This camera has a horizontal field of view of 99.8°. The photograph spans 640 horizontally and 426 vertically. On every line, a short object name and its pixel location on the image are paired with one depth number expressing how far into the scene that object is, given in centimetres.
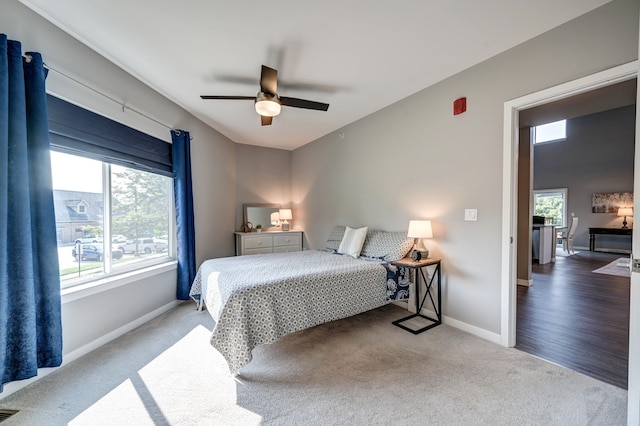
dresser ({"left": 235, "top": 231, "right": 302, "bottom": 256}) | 466
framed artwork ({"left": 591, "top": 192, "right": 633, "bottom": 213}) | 711
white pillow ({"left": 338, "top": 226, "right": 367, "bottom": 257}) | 342
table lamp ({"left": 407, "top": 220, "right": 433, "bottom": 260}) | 284
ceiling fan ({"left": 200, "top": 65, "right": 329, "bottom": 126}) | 227
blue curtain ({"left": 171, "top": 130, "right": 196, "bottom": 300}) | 337
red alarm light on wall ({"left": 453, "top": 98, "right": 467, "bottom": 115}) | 268
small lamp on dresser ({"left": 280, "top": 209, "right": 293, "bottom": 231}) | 528
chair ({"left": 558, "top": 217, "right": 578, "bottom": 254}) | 734
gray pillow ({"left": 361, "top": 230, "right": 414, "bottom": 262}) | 307
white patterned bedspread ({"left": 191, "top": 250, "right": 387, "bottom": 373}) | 192
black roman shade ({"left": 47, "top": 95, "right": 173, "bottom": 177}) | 206
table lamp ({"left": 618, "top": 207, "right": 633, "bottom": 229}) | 706
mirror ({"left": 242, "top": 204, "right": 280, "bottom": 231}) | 514
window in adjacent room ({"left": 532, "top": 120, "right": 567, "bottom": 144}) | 826
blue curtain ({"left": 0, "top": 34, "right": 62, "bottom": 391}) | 162
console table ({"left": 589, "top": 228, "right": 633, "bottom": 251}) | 703
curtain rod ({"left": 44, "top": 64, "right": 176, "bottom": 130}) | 203
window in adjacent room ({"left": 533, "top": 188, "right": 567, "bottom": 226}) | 829
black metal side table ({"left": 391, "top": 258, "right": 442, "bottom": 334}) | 273
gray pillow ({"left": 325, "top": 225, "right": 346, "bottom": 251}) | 401
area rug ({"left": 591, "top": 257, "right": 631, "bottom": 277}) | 487
